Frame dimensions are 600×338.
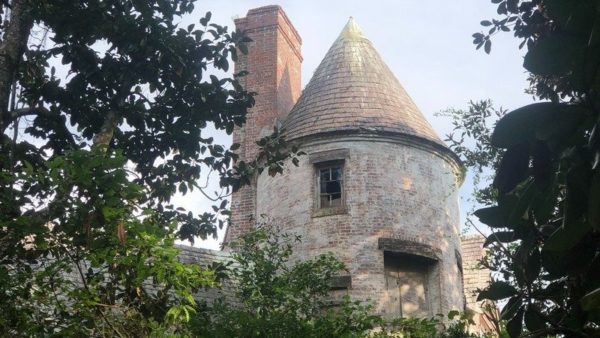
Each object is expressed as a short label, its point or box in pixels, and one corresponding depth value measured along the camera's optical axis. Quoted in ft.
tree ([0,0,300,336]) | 20.17
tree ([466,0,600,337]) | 7.09
